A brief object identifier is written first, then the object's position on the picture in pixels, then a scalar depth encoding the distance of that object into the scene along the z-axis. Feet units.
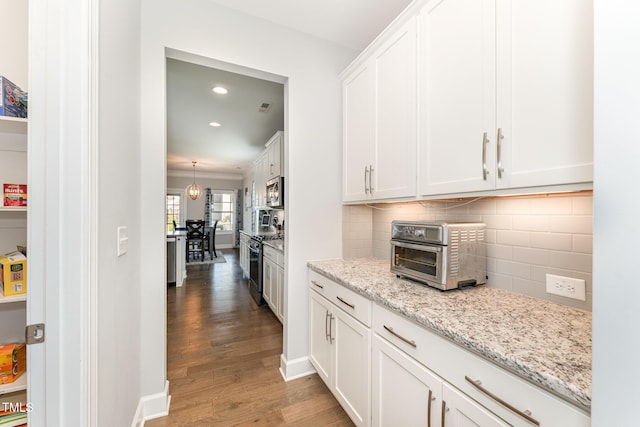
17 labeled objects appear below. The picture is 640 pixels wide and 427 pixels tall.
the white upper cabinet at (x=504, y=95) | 2.80
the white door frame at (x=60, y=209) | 2.57
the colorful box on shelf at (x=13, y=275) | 3.23
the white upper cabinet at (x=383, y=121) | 4.95
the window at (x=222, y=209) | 29.04
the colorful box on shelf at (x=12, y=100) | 3.16
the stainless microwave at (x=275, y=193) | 11.02
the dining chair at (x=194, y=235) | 20.68
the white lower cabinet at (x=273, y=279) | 9.11
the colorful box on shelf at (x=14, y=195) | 3.38
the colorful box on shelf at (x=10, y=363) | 3.24
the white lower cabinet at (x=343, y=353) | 4.47
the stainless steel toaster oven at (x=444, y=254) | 4.11
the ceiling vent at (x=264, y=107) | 10.93
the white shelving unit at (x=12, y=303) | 3.62
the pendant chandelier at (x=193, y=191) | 22.80
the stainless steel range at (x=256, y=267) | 11.68
